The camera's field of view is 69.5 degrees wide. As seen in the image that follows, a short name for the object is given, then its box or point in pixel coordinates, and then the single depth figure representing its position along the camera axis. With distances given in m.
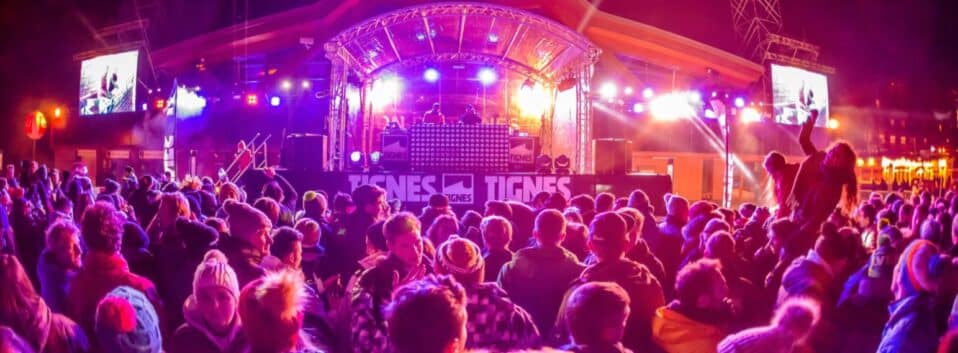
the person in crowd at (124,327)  2.60
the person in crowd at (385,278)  3.02
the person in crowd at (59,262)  3.59
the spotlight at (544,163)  15.84
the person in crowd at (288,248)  3.91
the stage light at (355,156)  16.23
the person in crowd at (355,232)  5.36
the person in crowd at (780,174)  6.31
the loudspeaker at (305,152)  12.74
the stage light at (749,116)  27.31
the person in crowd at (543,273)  3.97
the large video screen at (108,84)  25.95
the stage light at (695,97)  19.23
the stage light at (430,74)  19.70
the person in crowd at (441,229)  5.13
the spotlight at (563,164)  15.57
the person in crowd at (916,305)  2.94
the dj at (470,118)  15.18
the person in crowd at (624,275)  3.48
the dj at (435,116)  17.50
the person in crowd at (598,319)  2.40
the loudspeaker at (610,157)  13.75
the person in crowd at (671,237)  5.77
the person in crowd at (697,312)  2.92
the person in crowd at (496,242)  4.52
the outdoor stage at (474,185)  12.28
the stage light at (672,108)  24.80
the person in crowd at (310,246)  4.91
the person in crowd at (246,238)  3.73
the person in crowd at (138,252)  4.14
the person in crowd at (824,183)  5.51
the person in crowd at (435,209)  6.36
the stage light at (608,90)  23.54
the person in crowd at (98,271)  3.24
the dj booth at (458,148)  14.25
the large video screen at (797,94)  27.73
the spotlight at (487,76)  21.31
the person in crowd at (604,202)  6.97
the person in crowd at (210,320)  2.58
